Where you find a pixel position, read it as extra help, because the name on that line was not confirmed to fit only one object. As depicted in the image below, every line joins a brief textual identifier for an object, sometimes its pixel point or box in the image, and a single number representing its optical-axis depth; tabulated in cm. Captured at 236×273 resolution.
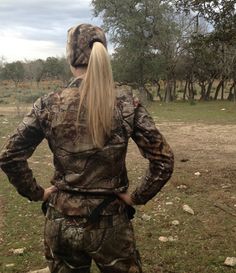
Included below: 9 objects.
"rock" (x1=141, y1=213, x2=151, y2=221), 354
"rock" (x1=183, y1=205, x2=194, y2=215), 372
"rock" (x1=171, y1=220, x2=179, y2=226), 343
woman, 135
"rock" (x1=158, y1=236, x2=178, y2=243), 309
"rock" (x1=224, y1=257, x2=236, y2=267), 267
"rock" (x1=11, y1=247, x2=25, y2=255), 294
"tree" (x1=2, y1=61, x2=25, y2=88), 3314
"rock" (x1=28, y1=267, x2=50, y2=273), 252
